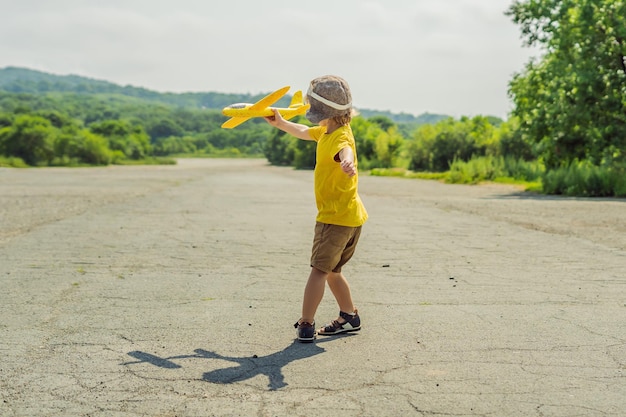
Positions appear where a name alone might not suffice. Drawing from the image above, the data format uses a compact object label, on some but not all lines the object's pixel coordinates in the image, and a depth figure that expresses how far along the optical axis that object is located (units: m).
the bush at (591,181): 21.80
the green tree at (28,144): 73.94
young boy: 4.88
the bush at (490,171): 32.56
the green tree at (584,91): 23.06
